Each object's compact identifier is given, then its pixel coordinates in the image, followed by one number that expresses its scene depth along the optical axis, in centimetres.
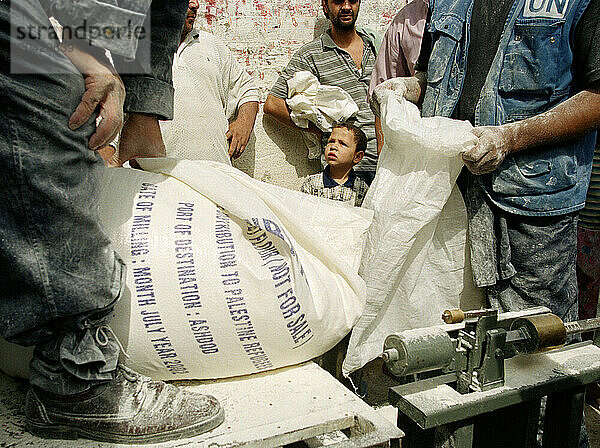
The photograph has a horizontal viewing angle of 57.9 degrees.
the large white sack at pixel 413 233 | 175
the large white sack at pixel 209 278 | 129
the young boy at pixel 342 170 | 304
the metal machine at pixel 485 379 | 118
